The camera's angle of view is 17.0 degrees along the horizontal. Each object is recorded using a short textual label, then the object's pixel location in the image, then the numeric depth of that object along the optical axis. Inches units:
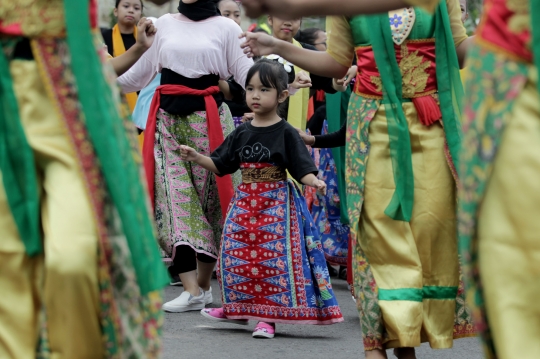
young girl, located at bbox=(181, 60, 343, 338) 389.9
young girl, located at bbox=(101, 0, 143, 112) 611.5
